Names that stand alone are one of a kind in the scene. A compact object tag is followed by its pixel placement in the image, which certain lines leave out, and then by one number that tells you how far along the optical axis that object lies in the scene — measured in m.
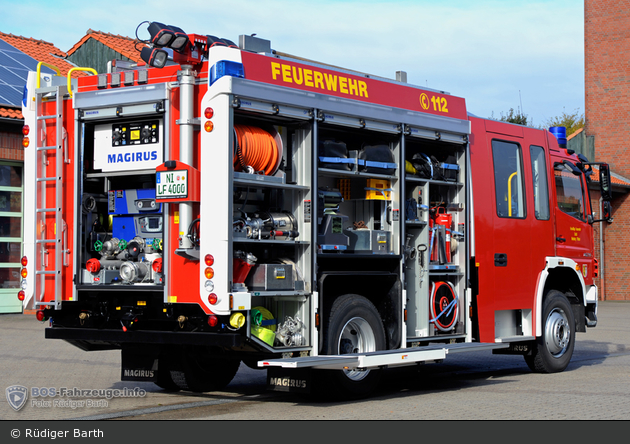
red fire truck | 7.66
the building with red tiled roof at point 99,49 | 27.58
